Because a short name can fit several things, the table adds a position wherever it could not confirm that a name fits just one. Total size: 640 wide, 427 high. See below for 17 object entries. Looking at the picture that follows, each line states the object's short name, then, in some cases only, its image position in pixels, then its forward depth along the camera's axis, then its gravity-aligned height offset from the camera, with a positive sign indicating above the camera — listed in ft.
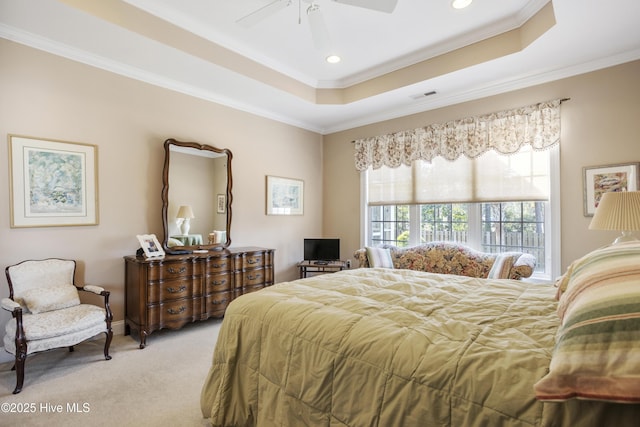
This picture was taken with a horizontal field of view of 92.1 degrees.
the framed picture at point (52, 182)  9.03 +1.07
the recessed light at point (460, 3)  8.80 +6.08
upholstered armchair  7.53 -2.65
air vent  13.15 +5.20
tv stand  15.24 -2.52
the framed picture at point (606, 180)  9.74 +1.07
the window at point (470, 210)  11.67 +0.20
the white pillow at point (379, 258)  13.66 -1.94
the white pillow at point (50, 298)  8.48 -2.30
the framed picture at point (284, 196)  15.75 +1.03
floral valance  11.33 +3.29
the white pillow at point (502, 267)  10.95 -1.92
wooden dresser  10.12 -2.56
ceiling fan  7.18 +5.08
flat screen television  16.02 -1.82
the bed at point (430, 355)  2.67 -1.67
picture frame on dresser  10.67 -1.03
